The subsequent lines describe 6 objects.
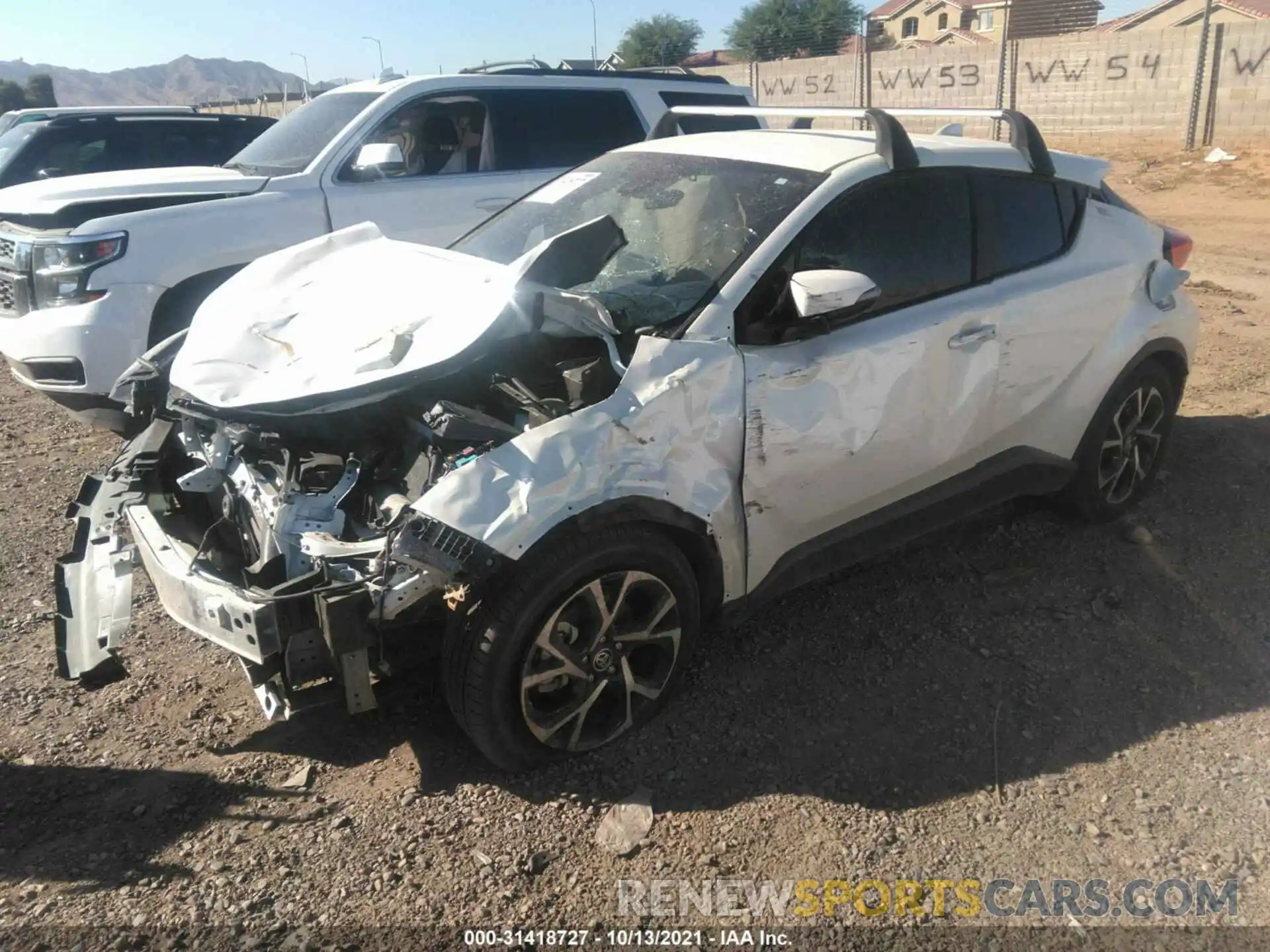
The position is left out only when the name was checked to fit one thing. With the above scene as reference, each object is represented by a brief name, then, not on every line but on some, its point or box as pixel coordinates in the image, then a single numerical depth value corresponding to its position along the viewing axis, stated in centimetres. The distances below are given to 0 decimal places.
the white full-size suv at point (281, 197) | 518
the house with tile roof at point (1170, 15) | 3660
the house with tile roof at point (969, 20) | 2450
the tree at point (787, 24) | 4309
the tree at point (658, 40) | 5244
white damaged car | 267
